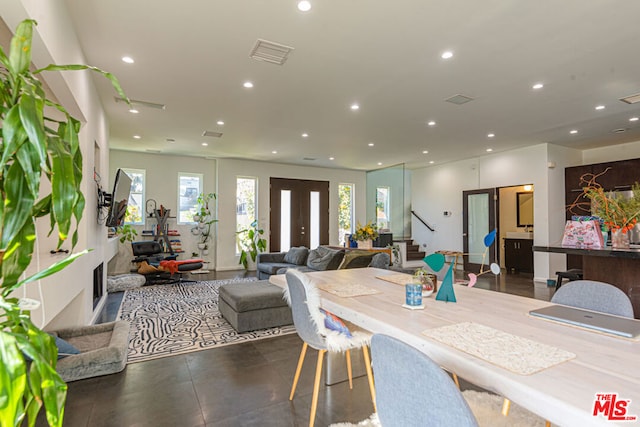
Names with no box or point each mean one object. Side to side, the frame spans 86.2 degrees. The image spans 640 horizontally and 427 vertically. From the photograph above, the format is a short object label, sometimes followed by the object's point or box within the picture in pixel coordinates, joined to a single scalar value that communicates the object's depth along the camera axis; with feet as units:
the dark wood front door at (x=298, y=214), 30.71
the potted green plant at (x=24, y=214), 2.16
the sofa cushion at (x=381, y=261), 14.90
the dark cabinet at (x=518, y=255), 25.95
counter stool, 17.07
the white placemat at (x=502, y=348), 3.36
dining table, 2.73
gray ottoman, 12.07
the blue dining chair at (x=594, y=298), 5.19
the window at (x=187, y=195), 27.94
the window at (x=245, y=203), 29.30
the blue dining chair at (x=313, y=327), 6.25
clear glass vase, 10.22
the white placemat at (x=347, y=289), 6.67
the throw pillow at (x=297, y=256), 20.93
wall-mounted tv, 14.93
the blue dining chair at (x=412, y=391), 2.65
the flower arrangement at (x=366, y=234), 22.16
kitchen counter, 9.62
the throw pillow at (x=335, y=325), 6.87
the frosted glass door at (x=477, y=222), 26.49
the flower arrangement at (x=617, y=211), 9.94
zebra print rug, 10.84
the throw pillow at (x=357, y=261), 15.50
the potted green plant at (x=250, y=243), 28.30
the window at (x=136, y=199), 26.27
